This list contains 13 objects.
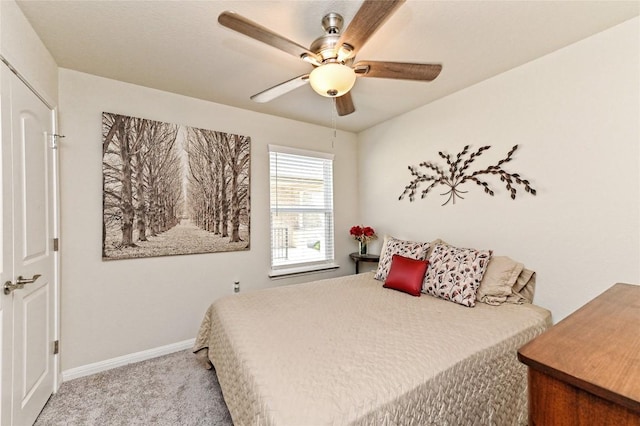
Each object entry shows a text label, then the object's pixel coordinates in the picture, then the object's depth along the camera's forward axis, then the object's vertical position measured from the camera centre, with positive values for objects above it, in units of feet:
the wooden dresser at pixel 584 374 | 2.18 -1.46
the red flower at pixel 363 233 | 11.55 -0.99
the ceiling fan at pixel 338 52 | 4.07 +2.89
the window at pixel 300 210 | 10.73 +0.01
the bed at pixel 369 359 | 3.38 -2.30
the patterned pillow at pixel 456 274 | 6.73 -1.69
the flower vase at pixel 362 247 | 11.90 -1.63
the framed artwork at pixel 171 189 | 7.79 +0.69
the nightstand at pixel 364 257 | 11.19 -2.00
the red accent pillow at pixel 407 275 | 7.44 -1.85
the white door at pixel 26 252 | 4.65 -0.81
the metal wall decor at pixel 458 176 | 7.45 +1.09
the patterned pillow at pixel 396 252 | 8.44 -1.36
